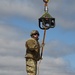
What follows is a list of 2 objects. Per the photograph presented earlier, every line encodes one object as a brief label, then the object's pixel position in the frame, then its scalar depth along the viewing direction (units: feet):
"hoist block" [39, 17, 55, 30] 38.96
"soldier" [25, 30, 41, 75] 37.14
